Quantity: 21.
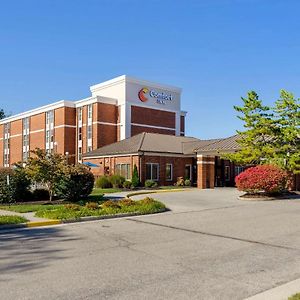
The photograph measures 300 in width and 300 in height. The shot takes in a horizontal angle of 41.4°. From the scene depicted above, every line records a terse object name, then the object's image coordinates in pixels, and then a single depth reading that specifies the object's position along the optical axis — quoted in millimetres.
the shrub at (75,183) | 20875
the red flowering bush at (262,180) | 23312
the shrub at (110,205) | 16392
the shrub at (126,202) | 17228
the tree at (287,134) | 27875
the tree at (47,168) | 19828
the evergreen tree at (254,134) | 28938
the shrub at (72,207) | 15587
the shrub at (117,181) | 36719
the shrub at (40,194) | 21759
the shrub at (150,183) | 36375
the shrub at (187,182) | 39403
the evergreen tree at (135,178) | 36312
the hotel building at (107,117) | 56031
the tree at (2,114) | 106112
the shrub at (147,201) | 17766
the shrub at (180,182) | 39456
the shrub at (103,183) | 37031
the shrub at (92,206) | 15938
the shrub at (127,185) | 35969
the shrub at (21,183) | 20503
